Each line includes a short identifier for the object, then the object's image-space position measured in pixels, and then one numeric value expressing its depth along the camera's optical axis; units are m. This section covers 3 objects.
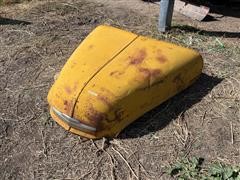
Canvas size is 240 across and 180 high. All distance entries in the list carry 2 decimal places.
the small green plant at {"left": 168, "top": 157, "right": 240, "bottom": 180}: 1.73
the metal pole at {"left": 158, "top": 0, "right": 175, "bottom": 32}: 2.74
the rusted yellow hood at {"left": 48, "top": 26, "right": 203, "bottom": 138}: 1.84
